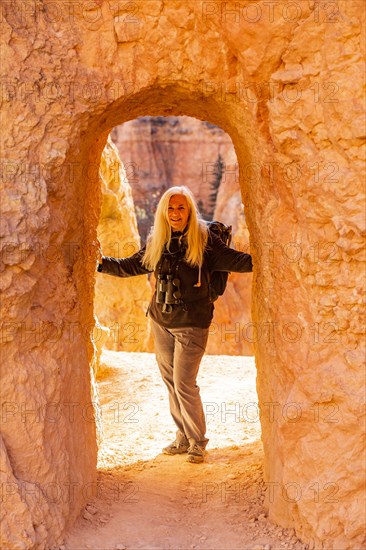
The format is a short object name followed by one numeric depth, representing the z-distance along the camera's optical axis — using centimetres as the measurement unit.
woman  373
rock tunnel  275
